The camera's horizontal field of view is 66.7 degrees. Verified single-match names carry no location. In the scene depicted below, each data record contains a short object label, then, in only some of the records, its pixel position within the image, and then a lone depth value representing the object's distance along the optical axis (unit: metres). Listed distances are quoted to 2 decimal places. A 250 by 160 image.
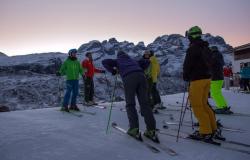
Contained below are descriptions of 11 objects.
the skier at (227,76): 13.54
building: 21.95
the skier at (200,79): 3.33
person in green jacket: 6.04
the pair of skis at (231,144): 3.13
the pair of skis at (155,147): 3.03
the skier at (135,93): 3.47
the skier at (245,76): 11.43
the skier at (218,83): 5.32
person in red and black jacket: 7.08
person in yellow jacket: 5.93
